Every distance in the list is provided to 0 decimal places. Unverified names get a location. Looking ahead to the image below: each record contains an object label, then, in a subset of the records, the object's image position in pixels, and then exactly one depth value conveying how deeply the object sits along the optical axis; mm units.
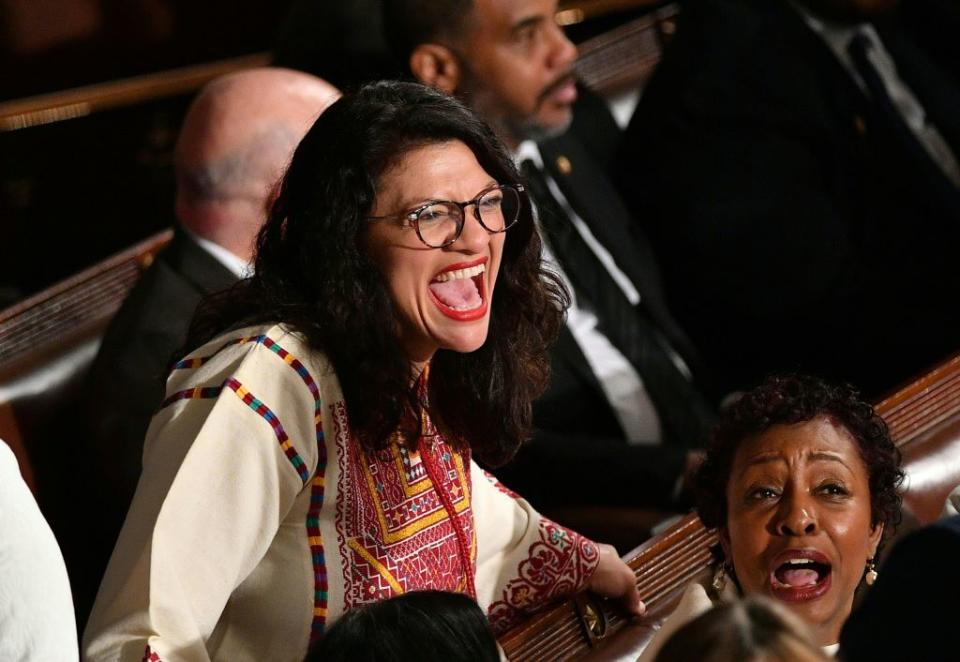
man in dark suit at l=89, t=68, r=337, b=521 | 7171
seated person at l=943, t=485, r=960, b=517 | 6778
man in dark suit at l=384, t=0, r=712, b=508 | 7406
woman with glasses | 6658
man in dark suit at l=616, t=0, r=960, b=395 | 7824
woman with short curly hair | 6733
